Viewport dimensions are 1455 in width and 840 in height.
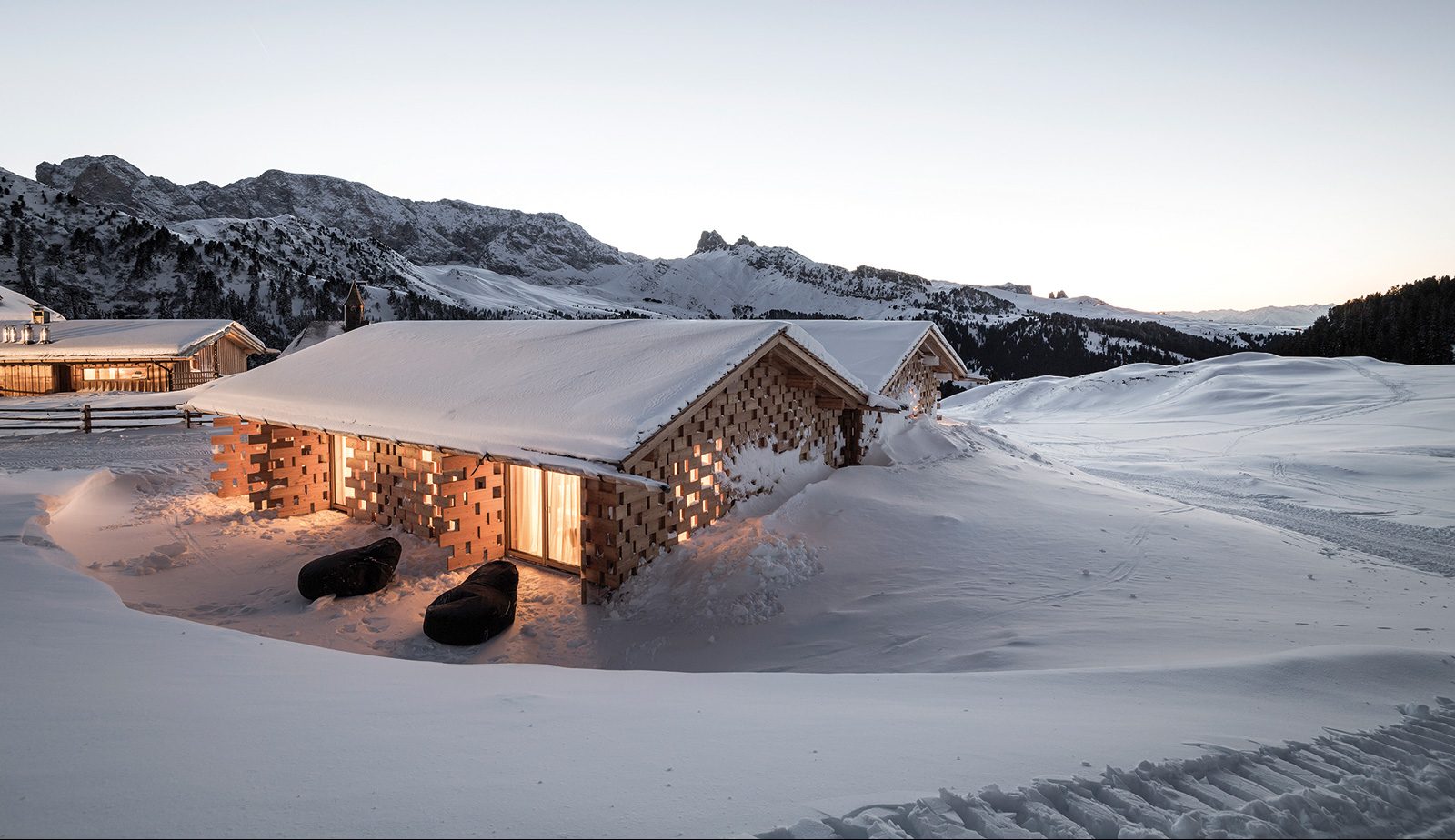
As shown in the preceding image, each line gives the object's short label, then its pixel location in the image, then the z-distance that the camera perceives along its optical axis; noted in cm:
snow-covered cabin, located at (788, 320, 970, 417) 1855
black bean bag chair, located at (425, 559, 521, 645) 845
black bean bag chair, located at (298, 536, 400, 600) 970
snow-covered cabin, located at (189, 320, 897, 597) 915
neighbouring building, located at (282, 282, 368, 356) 2345
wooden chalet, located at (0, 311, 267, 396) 3200
